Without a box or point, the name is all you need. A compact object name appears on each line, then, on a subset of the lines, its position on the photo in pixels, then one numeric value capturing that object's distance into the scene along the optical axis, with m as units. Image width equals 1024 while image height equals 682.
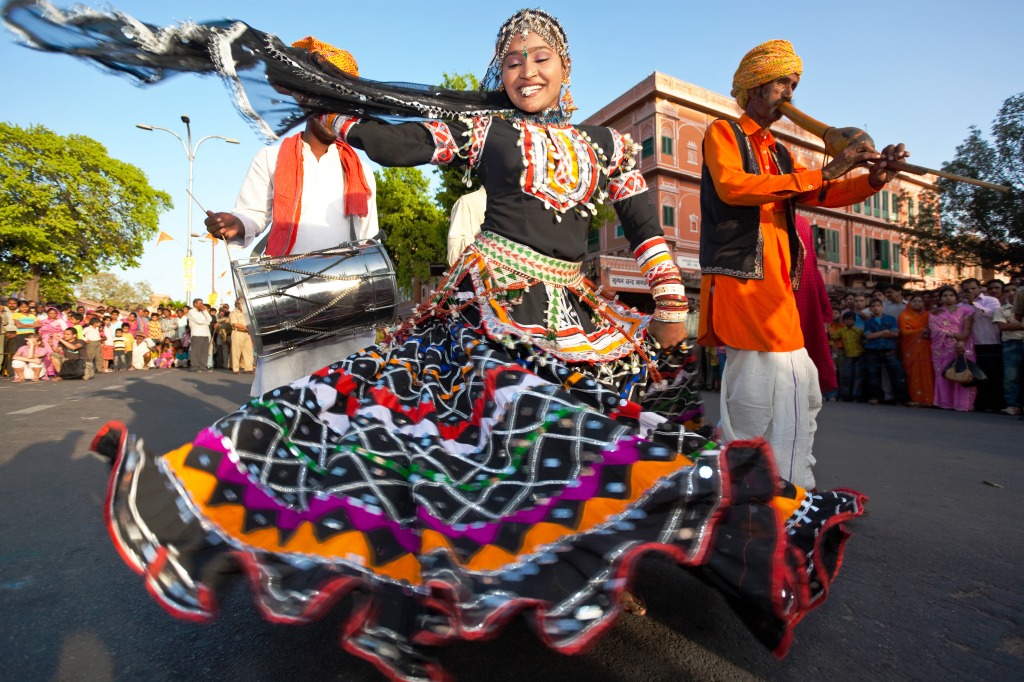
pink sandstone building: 26.22
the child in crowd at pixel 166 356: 19.90
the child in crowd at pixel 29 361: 14.35
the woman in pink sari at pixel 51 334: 14.59
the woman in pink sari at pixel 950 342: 8.58
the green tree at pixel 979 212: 20.77
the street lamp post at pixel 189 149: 22.52
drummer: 3.10
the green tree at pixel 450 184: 18.11
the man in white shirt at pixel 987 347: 8.41
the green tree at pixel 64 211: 32.50
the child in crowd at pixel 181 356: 20.27
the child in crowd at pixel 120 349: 17.31
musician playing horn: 2.80
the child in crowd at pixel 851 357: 10.25
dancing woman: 1.29
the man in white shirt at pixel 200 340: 16.22
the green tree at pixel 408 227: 23.59
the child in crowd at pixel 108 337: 17.09
